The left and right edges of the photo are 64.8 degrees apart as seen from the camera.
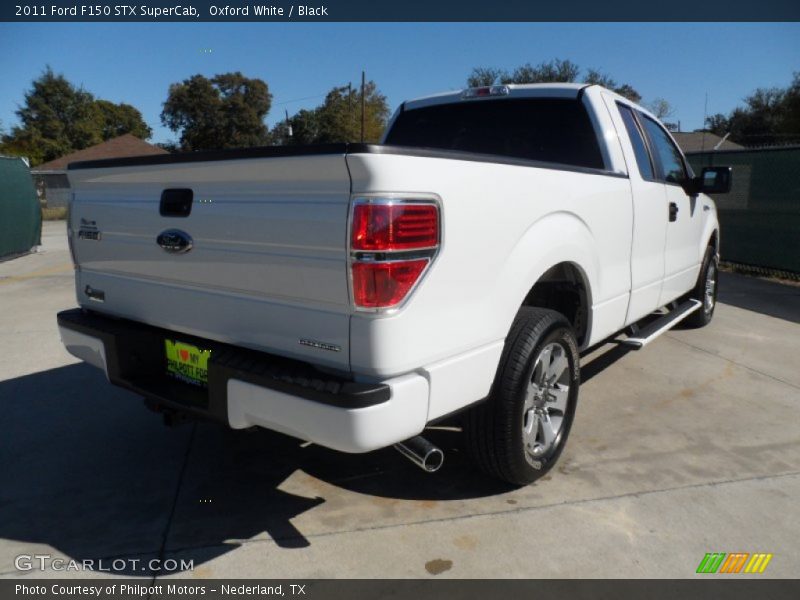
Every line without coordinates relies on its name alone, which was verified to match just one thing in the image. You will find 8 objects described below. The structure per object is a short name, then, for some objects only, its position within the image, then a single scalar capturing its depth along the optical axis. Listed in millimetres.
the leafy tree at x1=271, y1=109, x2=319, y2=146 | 57488
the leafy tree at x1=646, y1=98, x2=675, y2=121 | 56819
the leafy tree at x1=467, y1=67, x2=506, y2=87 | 35903
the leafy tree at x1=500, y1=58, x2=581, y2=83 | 36188
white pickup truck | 2156
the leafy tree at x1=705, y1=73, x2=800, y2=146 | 39800
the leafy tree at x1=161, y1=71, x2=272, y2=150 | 55938
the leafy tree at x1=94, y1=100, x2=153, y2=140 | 72688
